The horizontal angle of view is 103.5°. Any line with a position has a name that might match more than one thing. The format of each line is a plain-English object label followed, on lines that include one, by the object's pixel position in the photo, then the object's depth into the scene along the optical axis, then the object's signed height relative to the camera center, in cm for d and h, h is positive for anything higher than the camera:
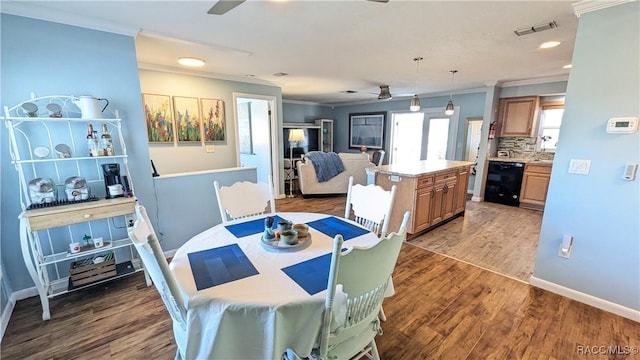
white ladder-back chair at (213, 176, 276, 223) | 203 -52
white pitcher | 204 +24
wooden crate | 209 -115
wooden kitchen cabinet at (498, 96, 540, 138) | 470 +40
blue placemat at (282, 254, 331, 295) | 108 -63
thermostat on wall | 178 +9
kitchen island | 323 -71
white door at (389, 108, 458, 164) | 603 +4
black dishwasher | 478 -88
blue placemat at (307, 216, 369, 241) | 161 -61
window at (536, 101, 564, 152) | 481 +21
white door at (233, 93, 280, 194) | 494 +6
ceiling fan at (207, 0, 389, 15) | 142 +75
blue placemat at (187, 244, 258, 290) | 113 -63
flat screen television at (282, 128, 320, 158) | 739 -21
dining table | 98 -64
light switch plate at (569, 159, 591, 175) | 200 -23
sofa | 535 -87
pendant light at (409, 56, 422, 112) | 400 +52
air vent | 218 +96
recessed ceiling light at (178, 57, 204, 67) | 319 +96
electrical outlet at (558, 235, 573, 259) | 213 -92
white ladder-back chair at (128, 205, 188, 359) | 94 -55
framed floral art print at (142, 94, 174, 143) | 358 +26
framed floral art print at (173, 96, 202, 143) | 381 +26
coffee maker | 220 -40
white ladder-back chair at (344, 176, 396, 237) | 182 -52
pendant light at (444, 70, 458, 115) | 403 +50
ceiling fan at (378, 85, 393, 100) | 466 +78
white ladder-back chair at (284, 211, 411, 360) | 94 -66
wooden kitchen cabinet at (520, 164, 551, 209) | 446 -86
